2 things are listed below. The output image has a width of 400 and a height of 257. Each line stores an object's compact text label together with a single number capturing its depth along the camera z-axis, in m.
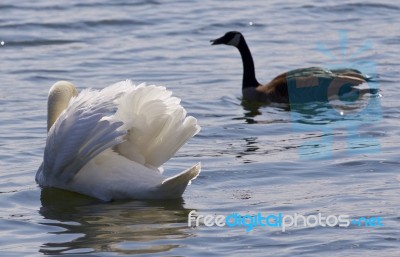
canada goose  26.75
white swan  17.14
